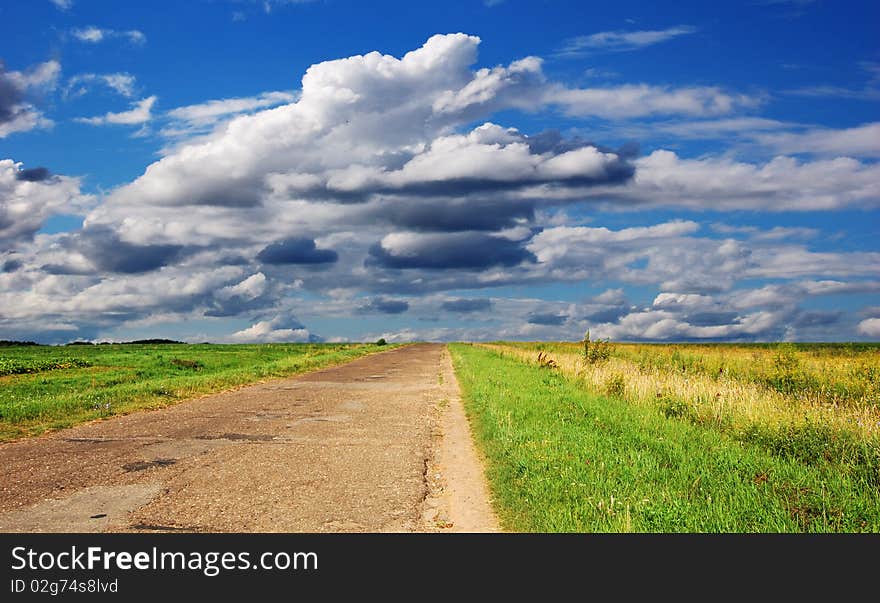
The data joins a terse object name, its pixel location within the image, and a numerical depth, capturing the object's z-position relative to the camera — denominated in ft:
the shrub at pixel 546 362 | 111.32
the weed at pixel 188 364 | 139.74
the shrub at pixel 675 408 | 49.93
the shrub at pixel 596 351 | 107.24
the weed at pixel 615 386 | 65.31
